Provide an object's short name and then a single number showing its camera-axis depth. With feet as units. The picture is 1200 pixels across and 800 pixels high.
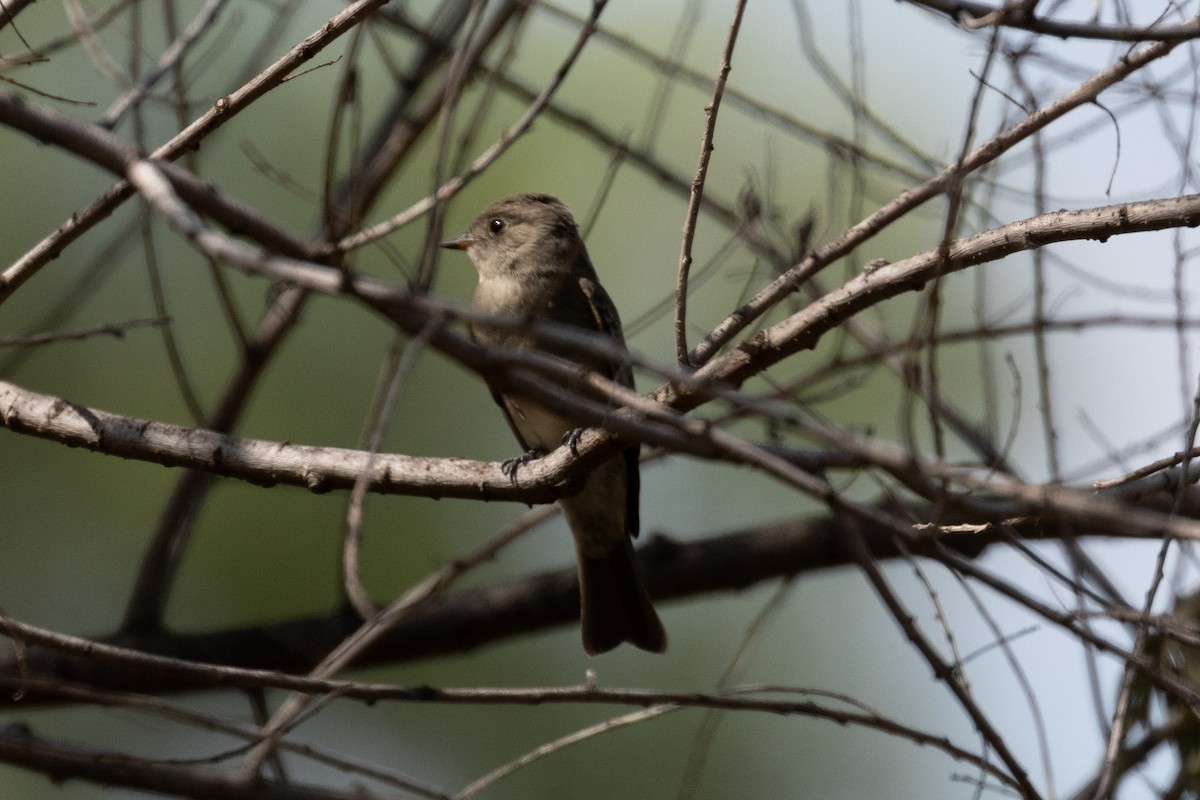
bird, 33.22
